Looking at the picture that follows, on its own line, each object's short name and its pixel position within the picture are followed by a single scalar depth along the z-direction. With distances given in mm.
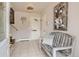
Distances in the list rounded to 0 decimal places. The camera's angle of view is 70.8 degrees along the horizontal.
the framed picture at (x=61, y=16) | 1620
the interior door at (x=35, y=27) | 3737
